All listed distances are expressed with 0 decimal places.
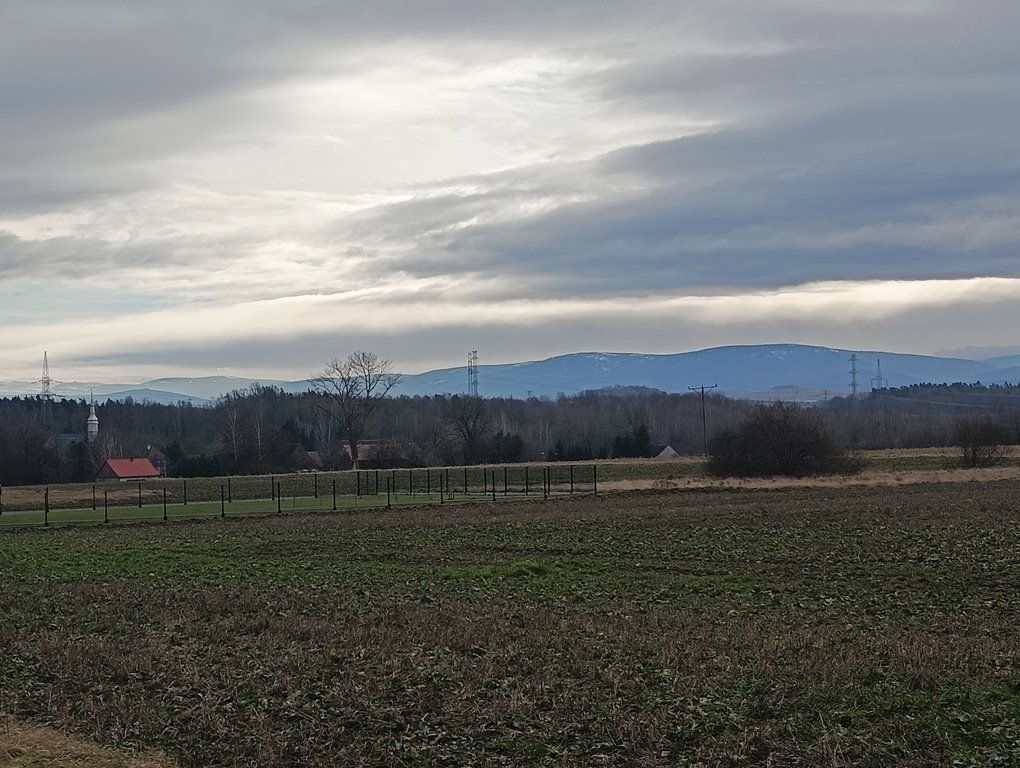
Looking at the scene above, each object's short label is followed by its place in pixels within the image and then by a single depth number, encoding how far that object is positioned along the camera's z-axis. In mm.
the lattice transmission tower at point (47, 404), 158650
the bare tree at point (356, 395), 112756
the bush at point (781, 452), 67625
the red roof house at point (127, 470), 92212
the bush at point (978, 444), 68375
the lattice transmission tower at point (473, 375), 151950
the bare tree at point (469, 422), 109250
